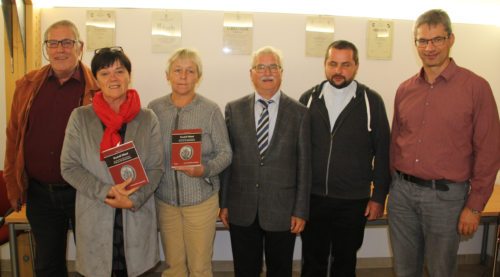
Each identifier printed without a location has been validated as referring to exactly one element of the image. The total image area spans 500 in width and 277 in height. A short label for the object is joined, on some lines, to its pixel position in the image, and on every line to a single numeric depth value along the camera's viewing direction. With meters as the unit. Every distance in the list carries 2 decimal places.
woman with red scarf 1.88
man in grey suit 2.25
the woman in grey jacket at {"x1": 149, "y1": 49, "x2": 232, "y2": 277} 2.18
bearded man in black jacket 2.32
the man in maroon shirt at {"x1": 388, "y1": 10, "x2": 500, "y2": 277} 2.06
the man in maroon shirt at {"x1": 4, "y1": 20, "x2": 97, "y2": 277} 2.19
